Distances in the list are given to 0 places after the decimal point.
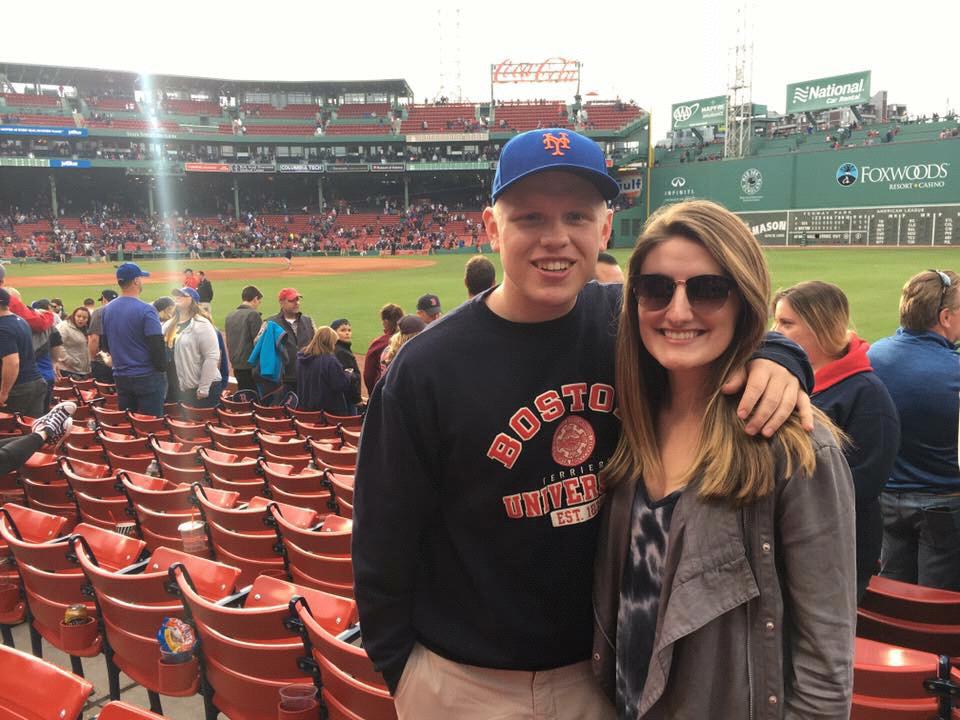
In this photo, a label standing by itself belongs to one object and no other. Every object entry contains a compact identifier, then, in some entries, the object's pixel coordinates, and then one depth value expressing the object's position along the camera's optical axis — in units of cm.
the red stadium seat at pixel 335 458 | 551
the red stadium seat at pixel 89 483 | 463
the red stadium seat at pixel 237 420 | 761
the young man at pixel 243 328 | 883
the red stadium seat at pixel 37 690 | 184
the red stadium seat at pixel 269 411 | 807
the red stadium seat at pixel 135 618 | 265
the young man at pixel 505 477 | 162
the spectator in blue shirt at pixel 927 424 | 309
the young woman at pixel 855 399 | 239
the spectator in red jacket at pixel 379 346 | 662
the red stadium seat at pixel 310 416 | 759
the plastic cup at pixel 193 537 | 395
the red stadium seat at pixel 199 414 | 808
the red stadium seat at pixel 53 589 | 301
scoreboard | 3453
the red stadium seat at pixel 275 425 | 734
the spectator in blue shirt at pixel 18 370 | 598
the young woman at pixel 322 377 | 720
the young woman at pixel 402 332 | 537
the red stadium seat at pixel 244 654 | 234
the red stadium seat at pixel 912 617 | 258
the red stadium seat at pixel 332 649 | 207
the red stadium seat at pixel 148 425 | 707
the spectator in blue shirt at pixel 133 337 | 713
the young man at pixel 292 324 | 820
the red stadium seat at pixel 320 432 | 688
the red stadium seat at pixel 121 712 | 169
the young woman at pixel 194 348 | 768
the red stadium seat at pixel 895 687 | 191
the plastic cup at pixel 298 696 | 229
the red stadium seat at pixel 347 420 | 739
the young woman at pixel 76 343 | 1067
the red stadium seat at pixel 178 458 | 542
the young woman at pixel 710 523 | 133
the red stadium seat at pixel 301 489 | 464
